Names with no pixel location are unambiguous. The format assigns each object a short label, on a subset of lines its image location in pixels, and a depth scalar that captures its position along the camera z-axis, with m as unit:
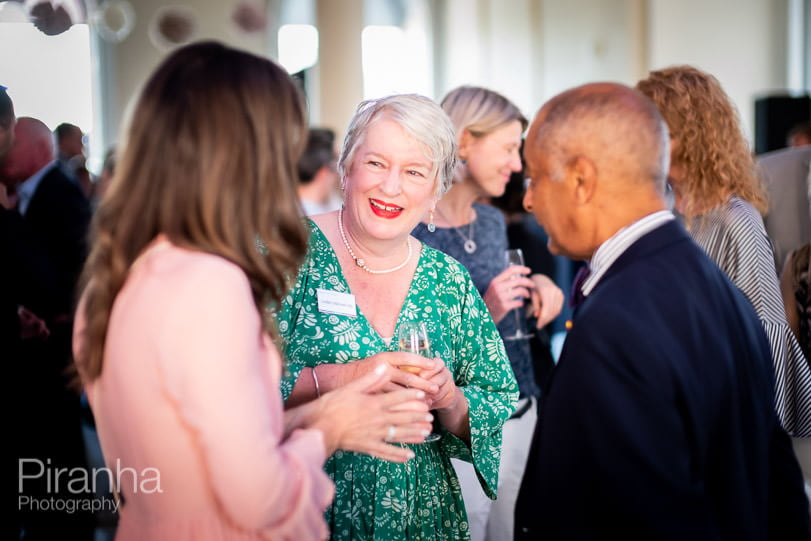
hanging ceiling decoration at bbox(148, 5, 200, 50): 9.69
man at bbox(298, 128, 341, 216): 5.21
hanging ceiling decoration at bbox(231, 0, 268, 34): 9.88
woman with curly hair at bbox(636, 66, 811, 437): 2.18
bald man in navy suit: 1.21
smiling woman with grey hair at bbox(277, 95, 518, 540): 1.74
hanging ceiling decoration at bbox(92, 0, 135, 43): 9.47
